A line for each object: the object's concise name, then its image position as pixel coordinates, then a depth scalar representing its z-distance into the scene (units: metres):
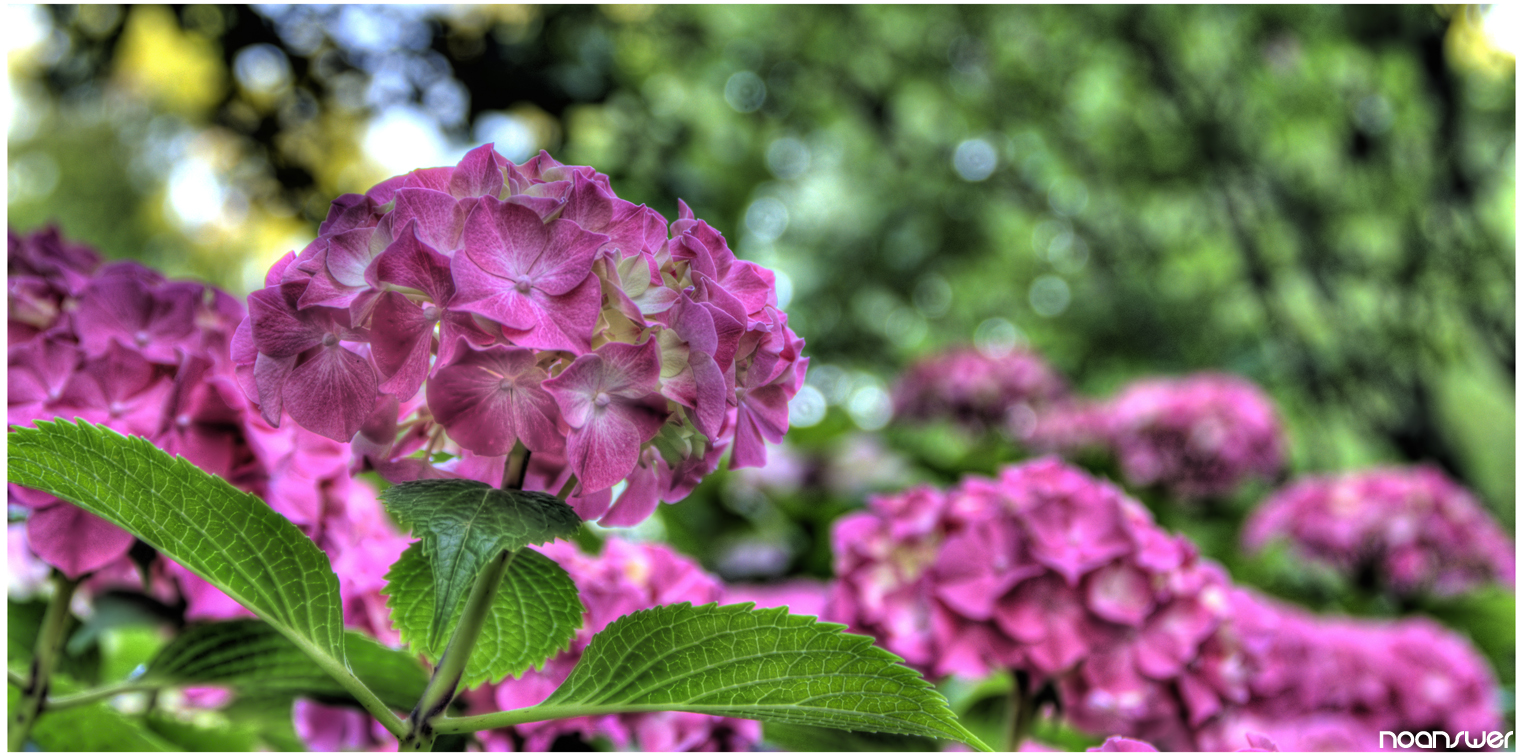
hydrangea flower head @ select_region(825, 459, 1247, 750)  0.75
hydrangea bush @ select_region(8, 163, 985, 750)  0.43
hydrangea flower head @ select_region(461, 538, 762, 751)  0.64
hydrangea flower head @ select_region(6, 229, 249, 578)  0.59
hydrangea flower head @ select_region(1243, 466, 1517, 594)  1.69
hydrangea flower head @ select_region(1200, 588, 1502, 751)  0.92
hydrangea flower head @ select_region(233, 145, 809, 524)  0.43
